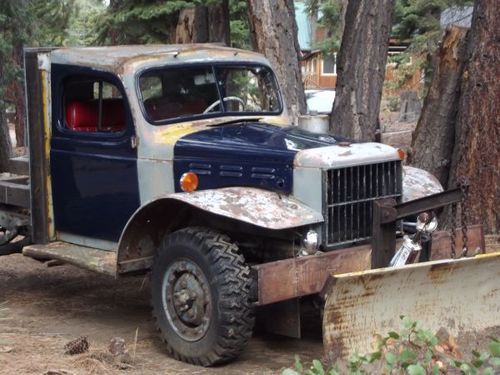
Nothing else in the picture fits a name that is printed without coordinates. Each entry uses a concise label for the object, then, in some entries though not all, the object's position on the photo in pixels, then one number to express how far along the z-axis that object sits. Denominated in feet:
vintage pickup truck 19.79
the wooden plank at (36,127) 24.86
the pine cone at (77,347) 20.97
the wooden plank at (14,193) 25.79
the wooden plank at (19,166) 27.78
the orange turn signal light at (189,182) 21.42
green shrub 13.21
